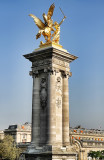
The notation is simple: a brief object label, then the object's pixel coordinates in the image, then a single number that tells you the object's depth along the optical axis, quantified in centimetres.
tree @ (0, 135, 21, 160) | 5719
